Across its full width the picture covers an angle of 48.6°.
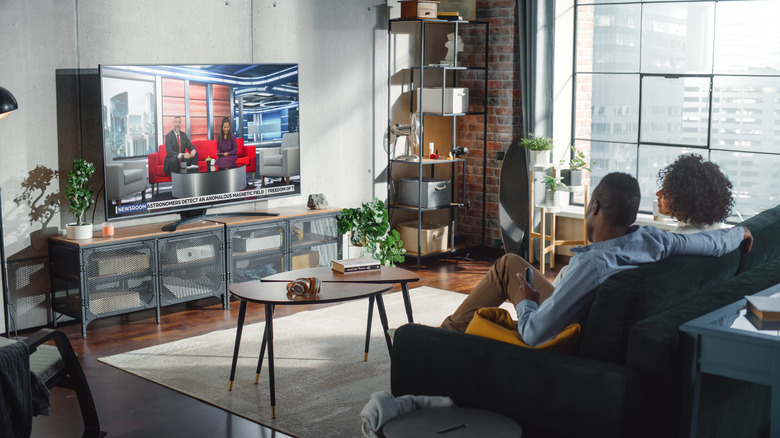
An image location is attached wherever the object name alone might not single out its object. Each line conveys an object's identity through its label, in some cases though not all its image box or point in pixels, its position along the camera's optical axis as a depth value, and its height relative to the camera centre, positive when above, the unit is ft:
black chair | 10.69 -2.98
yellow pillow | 8.88 -2.17
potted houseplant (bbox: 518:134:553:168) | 23.03 -0.58
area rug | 12.68 -4.10
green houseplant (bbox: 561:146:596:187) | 22.41 -1.14
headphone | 12.98 -2.39
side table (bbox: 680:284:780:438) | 8.02 -2.13
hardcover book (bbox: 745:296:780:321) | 8.46 -1.77
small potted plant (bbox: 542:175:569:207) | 22.50 -1.63
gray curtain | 23.50 +1.77
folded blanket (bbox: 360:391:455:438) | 8.50 -2.82
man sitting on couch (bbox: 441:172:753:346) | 9.11 -1.37
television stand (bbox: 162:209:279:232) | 18.76 -2.00
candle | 17.36 -2.06
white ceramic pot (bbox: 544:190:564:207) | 22.59 -1.84
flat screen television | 17.67 -0.19
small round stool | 8.09 -2.85
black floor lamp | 13.57 +0.37
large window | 20.56 +0.98
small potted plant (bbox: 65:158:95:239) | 16.97 -1.36
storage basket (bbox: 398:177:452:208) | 23.65 -1.78
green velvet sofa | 8.14 -2.41
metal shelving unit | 23.21 +0.60
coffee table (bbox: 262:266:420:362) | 13.94 -2.44
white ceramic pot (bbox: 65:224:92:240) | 16.99 -2.04
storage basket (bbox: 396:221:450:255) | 23.91 -3.05
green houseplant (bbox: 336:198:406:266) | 20.30 -2.26
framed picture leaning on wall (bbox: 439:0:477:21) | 24.18 +3.32
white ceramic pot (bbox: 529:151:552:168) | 23.15 -0.82
